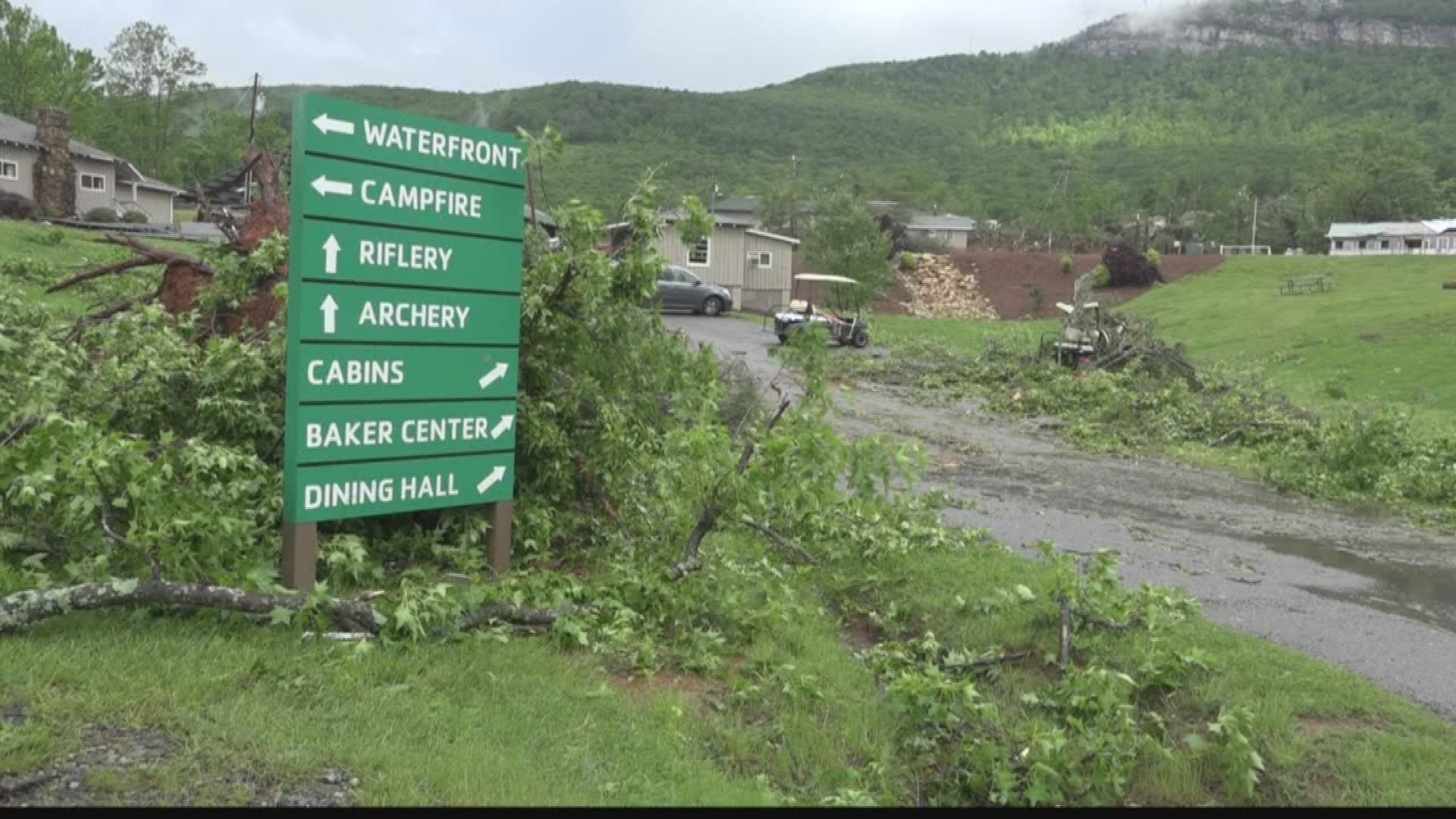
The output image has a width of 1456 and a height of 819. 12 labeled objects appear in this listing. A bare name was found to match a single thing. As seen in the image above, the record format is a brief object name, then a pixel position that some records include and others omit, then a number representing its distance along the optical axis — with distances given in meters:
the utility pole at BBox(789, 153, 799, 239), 59.74
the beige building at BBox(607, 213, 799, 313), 44.19
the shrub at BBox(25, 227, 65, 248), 22.98
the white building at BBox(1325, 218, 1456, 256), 77.69
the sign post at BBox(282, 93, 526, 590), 5.29
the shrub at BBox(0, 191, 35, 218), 34.56
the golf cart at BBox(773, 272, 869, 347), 29.44
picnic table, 42.78
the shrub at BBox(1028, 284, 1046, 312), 48.66
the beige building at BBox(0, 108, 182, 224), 40.66
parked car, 36.34
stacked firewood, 48.19
